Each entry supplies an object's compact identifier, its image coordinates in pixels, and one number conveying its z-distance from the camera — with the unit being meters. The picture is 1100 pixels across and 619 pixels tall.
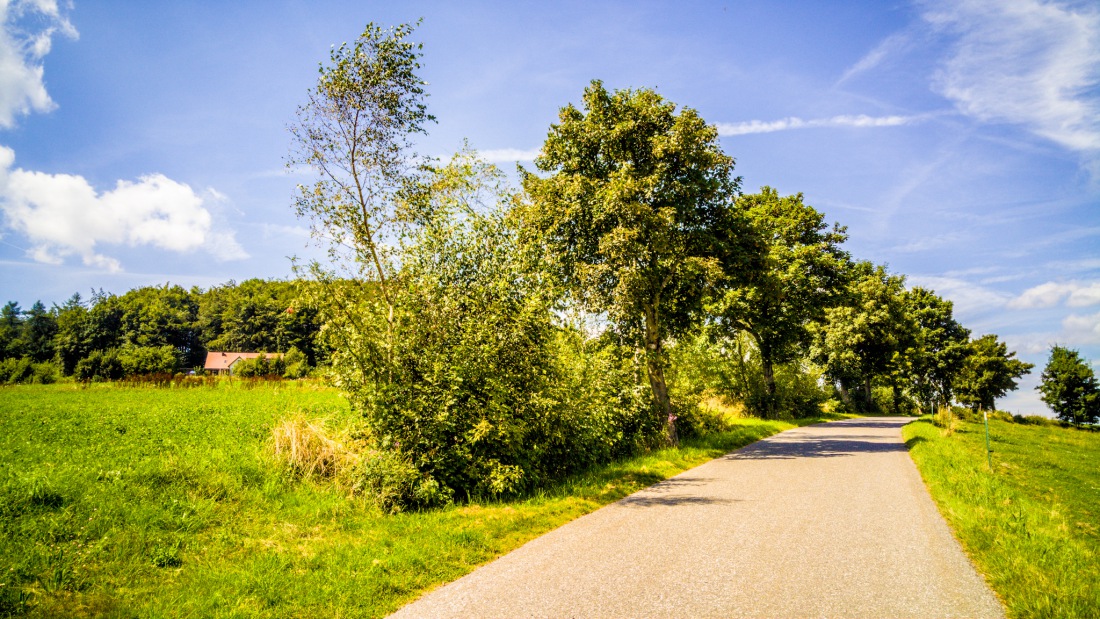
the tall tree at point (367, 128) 11.42
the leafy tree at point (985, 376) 46.44
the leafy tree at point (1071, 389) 42.03
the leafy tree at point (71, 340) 93.21
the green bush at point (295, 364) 64.69
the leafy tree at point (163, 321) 109.38
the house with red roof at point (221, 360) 99.19
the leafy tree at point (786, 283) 22.99
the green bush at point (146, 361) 64.75
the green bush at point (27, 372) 49.34
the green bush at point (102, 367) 67.69
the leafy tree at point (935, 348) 48.38
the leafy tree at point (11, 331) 85.62
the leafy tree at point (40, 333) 92.50
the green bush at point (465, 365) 8.90
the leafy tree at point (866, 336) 42.47
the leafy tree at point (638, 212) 15.73
